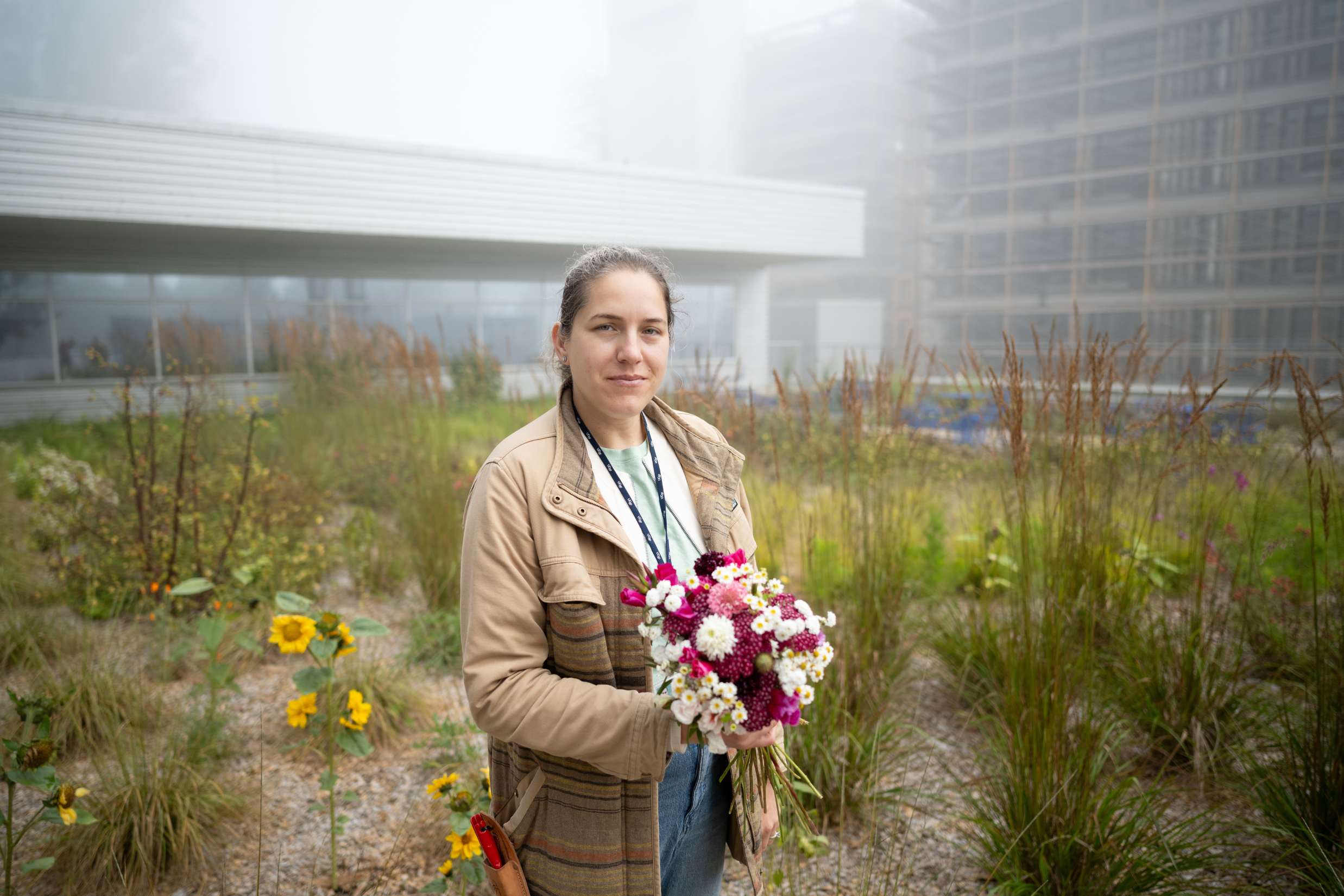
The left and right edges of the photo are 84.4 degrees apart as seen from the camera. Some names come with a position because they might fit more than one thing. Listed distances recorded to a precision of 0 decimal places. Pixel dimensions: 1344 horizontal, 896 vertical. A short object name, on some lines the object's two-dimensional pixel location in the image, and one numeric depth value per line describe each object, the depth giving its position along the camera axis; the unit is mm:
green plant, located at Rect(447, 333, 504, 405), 6976
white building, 11062
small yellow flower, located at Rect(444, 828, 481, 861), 1874
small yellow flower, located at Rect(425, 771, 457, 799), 1998
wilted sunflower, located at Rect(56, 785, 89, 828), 1684
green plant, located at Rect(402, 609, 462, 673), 3609
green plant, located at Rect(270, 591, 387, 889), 2033
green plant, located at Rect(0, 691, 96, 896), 1609
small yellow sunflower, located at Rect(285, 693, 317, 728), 2180
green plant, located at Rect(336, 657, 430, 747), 2955
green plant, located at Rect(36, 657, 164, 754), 2609
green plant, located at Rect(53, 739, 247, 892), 2070
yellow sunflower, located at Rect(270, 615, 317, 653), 2104
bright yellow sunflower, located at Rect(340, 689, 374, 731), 2088
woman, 1090
